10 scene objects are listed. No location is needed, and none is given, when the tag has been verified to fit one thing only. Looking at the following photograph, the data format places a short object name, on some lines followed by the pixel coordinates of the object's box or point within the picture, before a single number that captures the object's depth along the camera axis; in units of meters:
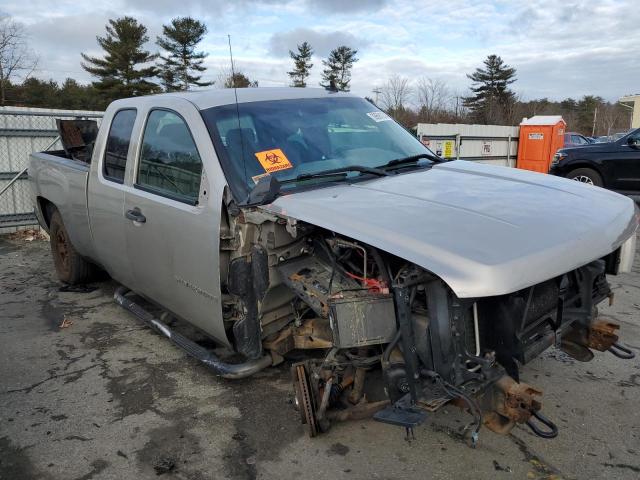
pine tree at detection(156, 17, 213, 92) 35.92
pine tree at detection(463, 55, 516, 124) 57.66
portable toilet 15.65
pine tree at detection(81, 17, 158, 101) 43.38
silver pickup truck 2.29
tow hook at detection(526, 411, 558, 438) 2.37
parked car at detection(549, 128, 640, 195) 10.65
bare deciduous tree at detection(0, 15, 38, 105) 30.75
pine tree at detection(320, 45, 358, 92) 43.97
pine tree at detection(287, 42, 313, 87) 44.41
